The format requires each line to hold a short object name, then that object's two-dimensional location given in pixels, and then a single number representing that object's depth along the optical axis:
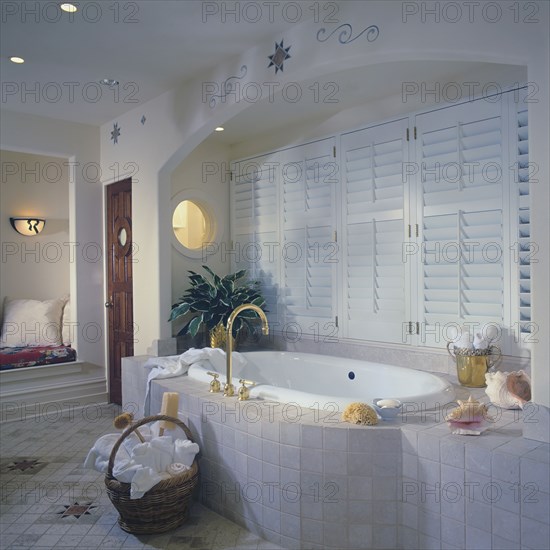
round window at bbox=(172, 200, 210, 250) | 4.84
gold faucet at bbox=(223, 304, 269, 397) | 2.73
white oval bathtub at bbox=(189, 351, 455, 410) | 2.46
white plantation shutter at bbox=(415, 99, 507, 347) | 2.97
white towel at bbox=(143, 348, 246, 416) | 3.23
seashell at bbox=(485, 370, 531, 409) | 2.39
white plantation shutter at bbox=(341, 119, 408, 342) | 3.43
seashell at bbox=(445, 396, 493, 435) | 2.11
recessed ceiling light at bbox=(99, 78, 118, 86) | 3.59
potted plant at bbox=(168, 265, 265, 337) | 3.95
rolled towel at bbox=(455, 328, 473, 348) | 2.93
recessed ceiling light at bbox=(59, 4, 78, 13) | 2.61
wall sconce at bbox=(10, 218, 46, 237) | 5.16
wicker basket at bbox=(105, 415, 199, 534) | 2.30
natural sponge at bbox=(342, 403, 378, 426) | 2.16
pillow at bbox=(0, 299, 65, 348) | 4.75
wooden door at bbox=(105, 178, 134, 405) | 4.36
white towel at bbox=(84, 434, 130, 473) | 2.50
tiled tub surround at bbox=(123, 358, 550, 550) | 1.82
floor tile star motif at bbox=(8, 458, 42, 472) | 3.14
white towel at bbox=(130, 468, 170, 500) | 2.25
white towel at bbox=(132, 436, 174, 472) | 2.37
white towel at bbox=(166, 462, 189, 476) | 2.40
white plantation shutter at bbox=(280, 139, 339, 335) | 3.87
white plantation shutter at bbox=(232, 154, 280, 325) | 4.30
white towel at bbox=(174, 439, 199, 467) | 2.48
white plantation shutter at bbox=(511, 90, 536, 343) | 2.84
